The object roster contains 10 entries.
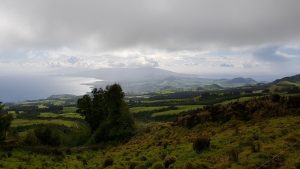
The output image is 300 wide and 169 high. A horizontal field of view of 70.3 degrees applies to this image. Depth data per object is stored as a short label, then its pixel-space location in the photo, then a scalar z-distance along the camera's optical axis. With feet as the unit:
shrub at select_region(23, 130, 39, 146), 128.04
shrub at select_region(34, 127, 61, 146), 151.76
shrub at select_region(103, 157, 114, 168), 77.76
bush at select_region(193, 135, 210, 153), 64.42
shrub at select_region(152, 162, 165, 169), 57.73
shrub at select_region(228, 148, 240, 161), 49.23
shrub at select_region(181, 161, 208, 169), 50.02
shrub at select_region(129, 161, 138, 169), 66.06
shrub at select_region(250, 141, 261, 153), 51.79
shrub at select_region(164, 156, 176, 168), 59.71
